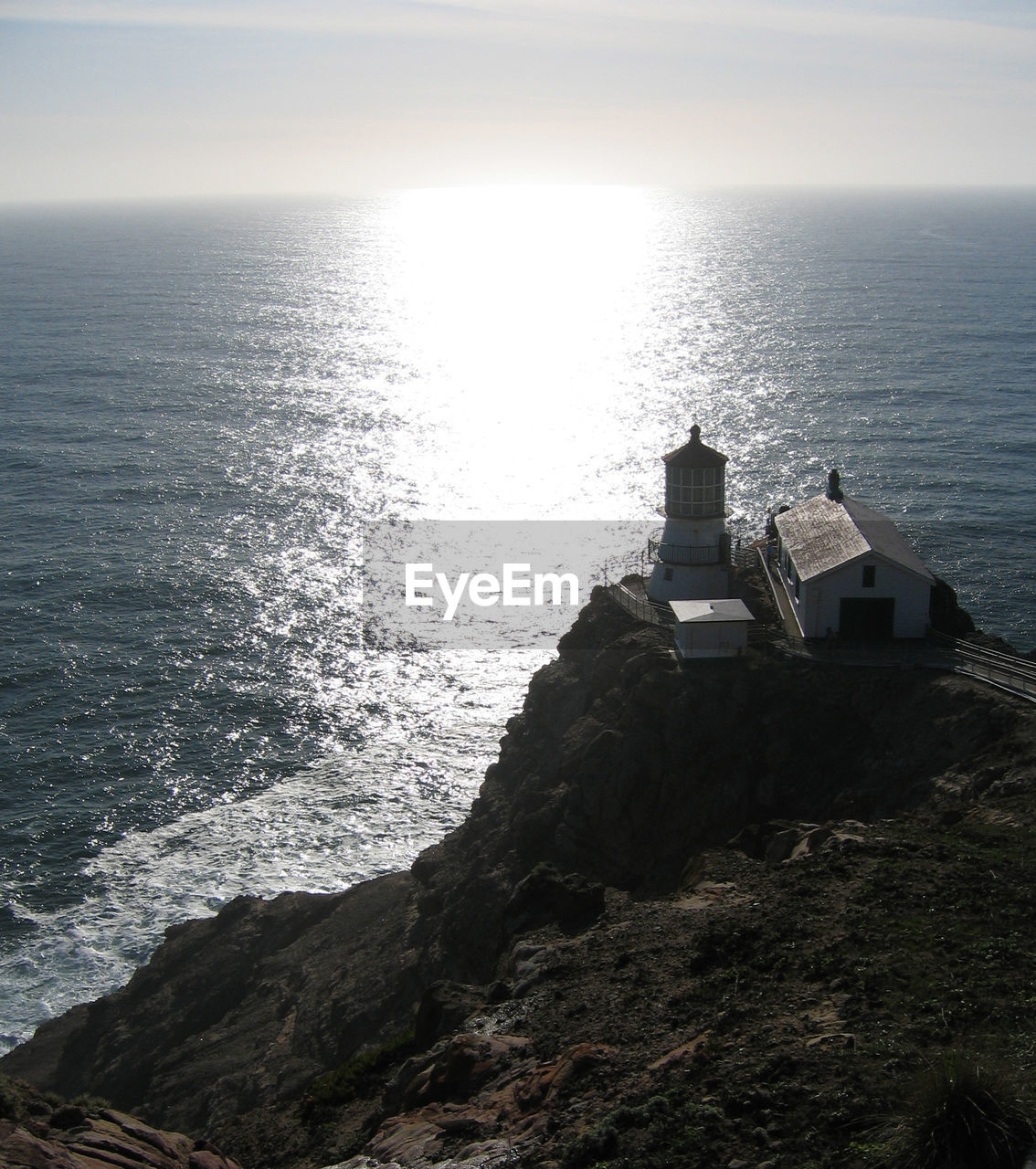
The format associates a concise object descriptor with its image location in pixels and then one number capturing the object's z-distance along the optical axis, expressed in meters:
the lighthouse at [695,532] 38.84
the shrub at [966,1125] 12.36
